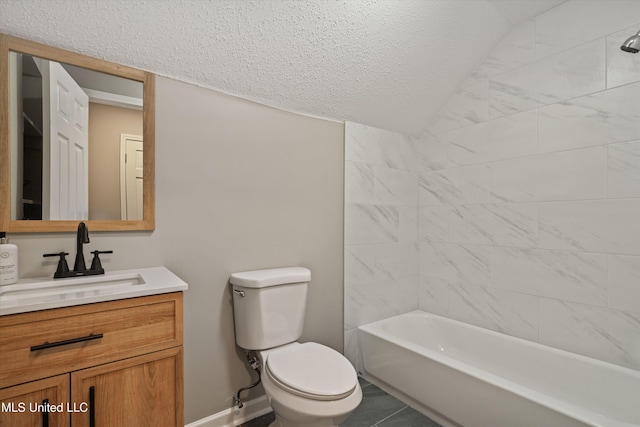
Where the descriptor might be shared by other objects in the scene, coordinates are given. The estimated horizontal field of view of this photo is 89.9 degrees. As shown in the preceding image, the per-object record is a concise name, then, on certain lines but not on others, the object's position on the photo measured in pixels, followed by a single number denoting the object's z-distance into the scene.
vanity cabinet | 0.95
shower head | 1.40
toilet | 1.33
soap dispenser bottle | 1.20
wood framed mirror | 1.30
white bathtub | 1.45
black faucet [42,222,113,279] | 1.32
